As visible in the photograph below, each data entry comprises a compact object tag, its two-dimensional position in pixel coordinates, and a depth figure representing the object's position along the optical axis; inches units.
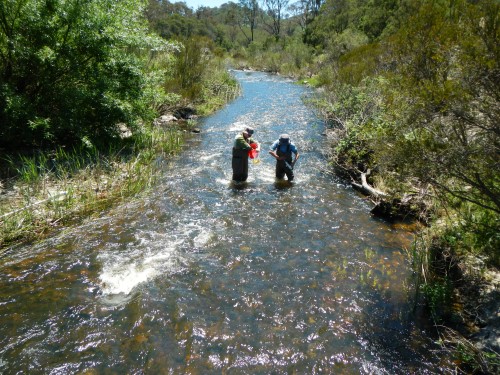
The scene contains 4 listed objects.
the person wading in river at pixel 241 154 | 359.6
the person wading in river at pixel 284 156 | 370.9
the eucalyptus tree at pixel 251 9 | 3154.5
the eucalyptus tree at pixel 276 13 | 2962.6
